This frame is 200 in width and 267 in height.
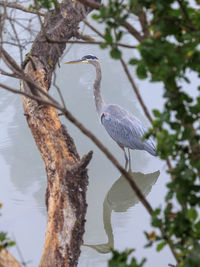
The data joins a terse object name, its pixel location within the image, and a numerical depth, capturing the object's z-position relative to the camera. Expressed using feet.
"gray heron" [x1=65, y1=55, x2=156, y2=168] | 115.81
